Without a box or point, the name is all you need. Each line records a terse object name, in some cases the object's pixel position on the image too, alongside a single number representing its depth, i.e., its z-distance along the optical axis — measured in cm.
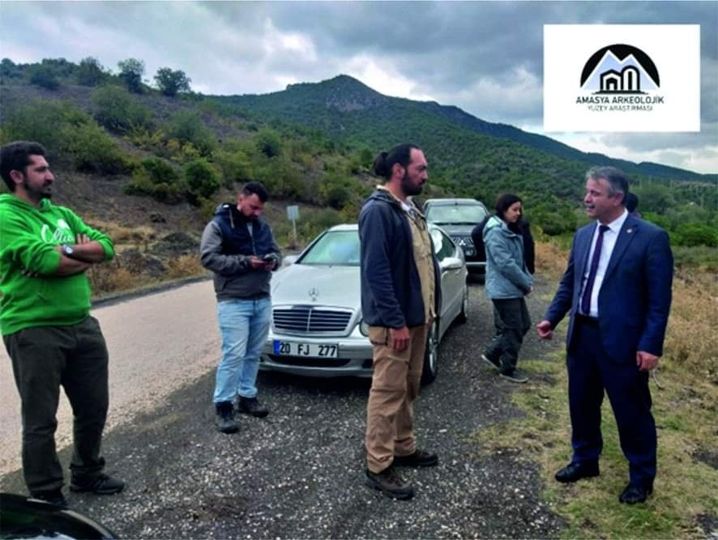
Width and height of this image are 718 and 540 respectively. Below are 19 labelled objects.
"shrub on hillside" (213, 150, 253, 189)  3441
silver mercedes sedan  446
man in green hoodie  270
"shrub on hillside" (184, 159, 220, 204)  2847
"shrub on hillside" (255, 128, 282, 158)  4357
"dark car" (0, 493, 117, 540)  179
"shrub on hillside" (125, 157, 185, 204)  2716
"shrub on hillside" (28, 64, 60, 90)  4891
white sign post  1872
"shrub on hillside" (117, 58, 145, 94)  5612
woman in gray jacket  477
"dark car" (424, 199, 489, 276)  1107
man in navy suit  280
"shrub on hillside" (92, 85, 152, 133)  4047
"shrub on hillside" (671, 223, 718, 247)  3753
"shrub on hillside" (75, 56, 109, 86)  5444
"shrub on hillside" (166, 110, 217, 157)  3956
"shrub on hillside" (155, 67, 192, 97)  6050
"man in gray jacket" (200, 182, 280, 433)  396
